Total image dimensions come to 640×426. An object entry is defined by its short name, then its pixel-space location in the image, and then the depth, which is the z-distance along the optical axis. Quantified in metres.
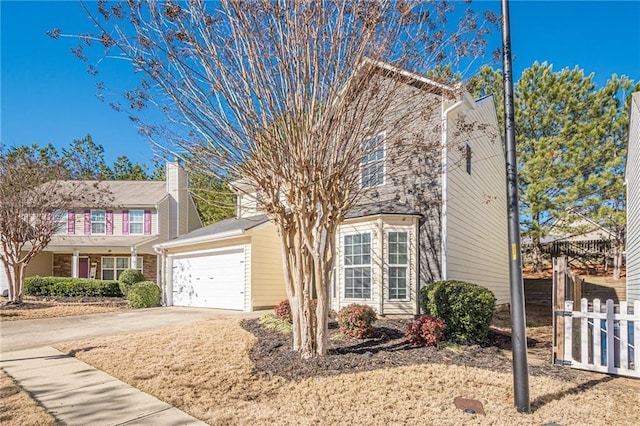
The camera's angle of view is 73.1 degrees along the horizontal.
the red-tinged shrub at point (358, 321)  8.06
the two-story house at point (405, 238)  10.88
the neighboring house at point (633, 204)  11.68
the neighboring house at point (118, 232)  23.81
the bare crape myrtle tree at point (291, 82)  6.33
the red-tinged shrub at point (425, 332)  7.49
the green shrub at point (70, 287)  20.73
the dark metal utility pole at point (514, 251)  4.66
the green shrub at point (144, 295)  15.74
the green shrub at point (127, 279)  19.62
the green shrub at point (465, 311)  7.95
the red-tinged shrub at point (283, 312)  9.43
